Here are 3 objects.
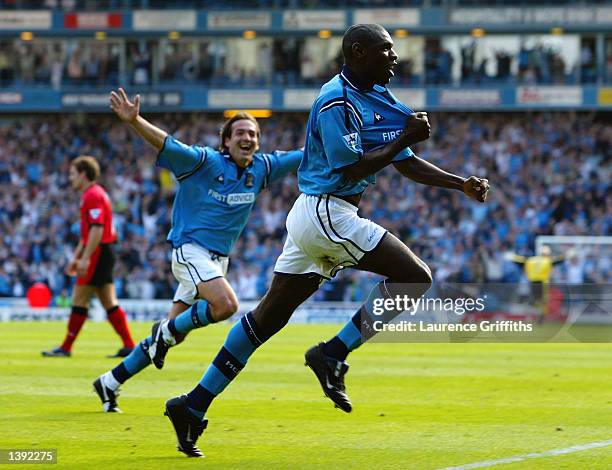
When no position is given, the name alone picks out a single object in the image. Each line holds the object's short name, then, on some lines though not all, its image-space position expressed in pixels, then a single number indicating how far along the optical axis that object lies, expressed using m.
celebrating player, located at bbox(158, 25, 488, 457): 13.49
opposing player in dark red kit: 26.97
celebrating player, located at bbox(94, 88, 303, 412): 18.05
